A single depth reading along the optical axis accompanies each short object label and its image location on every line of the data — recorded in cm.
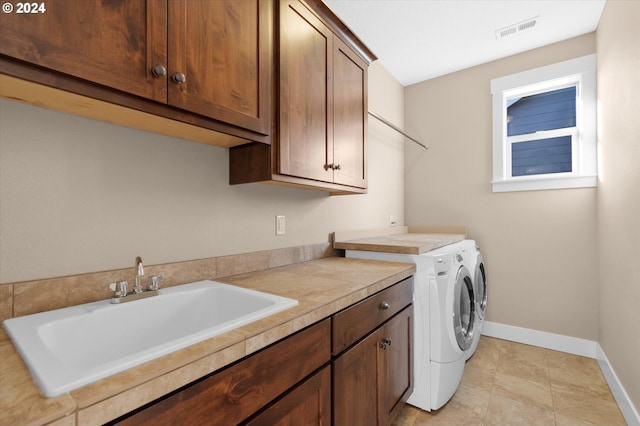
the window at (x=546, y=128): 246
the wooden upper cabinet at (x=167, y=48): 70
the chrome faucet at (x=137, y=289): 99
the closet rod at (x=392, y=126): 240
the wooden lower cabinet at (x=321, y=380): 66
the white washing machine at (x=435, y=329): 168
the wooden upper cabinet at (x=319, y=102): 134
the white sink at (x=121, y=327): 57
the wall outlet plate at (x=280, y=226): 174
